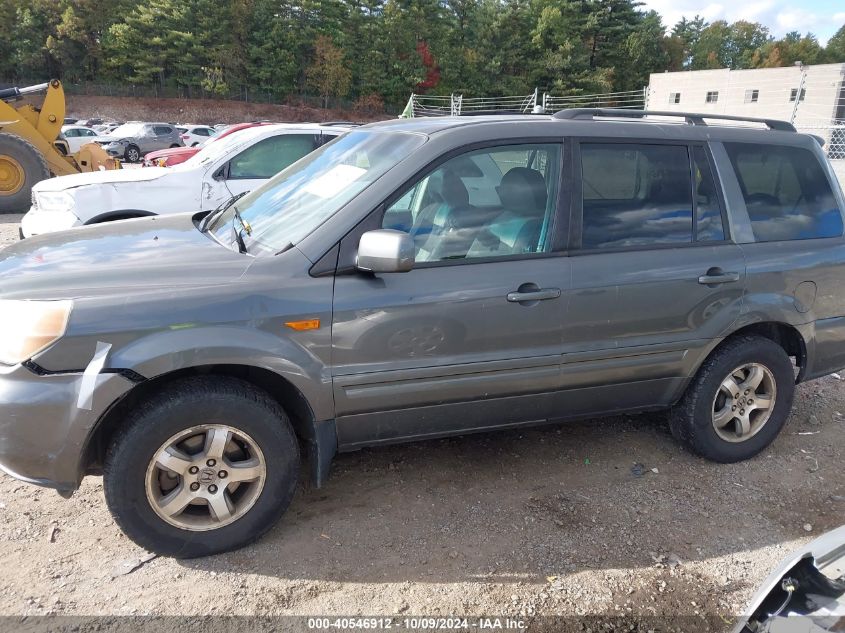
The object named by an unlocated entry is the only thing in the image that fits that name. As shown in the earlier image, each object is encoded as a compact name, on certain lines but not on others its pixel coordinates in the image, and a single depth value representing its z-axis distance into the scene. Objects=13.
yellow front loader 12.45
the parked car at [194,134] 28.48
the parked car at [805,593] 1.76
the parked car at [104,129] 31.52
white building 37.94
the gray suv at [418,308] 2.58
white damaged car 6.37
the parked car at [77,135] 23.12
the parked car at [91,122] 37.50
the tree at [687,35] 77.19
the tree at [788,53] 77.44
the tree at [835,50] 81.81
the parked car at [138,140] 25.95
